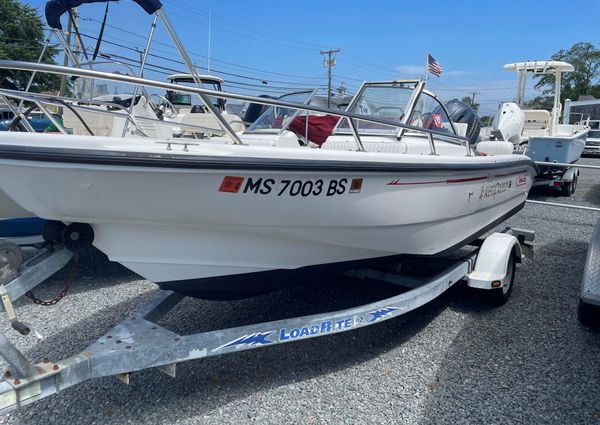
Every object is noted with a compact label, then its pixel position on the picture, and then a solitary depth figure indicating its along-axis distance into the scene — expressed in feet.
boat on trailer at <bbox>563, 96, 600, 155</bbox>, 67.36
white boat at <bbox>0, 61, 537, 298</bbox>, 7.27
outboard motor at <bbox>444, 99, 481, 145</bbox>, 18.72
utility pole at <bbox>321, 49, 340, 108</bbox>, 136.40
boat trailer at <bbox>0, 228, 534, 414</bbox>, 6.61
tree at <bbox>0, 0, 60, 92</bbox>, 89.30
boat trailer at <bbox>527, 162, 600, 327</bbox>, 10.70
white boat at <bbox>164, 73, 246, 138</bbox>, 14.34
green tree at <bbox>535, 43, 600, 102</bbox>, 187.32
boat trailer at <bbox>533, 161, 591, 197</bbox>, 31.15
